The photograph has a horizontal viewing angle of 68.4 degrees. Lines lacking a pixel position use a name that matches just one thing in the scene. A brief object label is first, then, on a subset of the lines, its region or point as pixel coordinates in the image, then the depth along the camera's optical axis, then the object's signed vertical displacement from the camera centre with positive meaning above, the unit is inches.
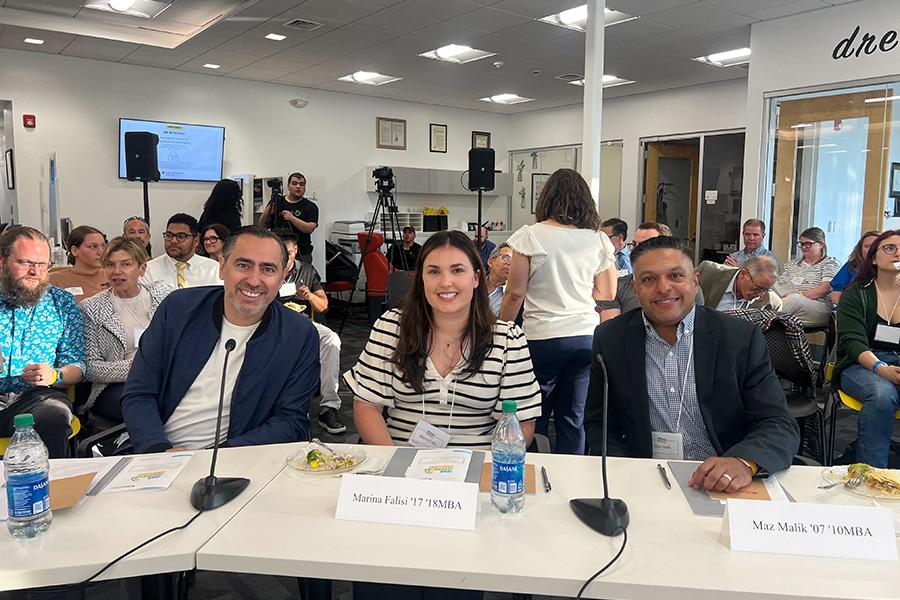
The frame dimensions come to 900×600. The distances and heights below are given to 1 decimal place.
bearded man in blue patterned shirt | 101.4 -18.2
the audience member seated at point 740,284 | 137.6 -10.7
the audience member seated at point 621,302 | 140.1 -15.1
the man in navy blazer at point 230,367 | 83.8 -17.5
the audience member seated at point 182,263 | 170.1 -8.5
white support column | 216.7 +47.4
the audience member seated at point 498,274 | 150.2 -9.4
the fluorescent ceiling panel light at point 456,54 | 289.9 +79.7
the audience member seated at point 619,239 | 221.1 -1.5
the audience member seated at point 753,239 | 237.9 -1.1
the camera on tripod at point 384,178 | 312.3 +25.8
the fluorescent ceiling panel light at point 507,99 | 399.2 +82.4
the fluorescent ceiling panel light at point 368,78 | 346.3 +81.9
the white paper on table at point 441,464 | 62.5 -22.7
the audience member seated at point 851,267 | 169.8 -8.1
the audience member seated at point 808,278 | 187.5 -13.8
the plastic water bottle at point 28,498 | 51.2 -20.9
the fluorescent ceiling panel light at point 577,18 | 233.9 +78.0
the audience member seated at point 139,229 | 225.6 +0.3
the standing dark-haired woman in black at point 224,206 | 250.2 +9.3
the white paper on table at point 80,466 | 63.7 -23.5
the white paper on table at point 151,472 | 61.6 -23.6
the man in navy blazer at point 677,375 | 75.3 -16.2
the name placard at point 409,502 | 54.6 -22.5
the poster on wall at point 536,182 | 453.0 +35.3
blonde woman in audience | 113.4 -16.8
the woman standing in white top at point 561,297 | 115.2 -11.1
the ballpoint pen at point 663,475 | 62.5 -23.3
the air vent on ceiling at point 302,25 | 247.6 +77.9
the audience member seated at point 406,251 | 335.0 -9.6
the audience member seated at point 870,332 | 126.0 -19.4
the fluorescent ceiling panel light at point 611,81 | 343.3 +80.4
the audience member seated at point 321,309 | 165.5 -21.7
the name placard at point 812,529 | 49.5 -22.2
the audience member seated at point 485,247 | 316.6 -6.7
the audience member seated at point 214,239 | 198.1 -2.5
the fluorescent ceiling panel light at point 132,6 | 241.6 +82.2
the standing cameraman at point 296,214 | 291.9 +7.6
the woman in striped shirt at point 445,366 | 80.8 -16.4
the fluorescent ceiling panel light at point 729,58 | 288.4 +79.3
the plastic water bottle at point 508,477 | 55.8 -20.5
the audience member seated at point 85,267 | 158.6 -9.0
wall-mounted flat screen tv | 330.0 +41.0
